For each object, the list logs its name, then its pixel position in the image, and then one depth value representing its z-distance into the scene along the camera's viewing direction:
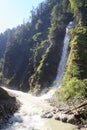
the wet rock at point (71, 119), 12.38
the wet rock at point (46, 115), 14.11
